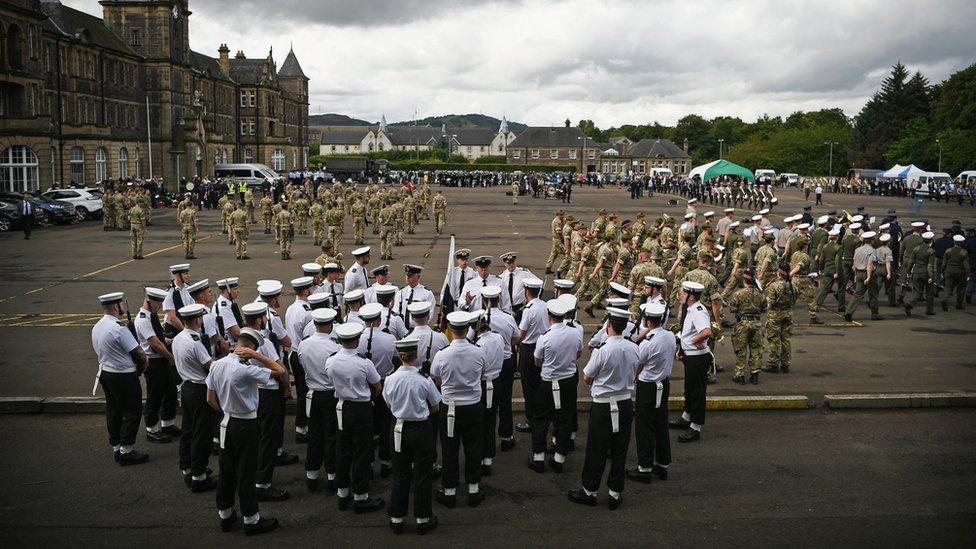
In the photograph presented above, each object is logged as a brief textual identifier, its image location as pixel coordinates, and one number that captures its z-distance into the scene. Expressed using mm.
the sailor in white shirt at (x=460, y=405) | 7883
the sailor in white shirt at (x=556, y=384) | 8922
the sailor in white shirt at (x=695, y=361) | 9789
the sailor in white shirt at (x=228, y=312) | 9477
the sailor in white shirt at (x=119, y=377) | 9055
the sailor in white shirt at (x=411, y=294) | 10664
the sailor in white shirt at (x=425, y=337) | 8492
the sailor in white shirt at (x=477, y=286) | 11062
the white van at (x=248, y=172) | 66812
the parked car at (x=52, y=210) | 37719
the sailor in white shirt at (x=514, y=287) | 12172
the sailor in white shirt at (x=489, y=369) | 8742
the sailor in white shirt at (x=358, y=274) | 12938
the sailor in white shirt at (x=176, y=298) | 10016
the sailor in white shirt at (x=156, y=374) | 9531
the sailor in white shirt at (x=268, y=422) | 8242
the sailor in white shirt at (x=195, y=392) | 8297
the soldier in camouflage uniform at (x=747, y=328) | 11844
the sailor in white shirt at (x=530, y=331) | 10125
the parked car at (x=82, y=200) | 40000
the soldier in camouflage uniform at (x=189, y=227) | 25500
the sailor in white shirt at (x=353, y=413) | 7750
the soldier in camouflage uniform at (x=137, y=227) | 25184
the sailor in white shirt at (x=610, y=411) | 8056
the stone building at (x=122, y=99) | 47688
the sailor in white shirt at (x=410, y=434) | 7469
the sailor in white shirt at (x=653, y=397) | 8648
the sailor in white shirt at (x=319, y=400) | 8156
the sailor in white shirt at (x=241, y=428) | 7379
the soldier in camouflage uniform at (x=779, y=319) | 12406
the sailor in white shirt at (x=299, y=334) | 9859
